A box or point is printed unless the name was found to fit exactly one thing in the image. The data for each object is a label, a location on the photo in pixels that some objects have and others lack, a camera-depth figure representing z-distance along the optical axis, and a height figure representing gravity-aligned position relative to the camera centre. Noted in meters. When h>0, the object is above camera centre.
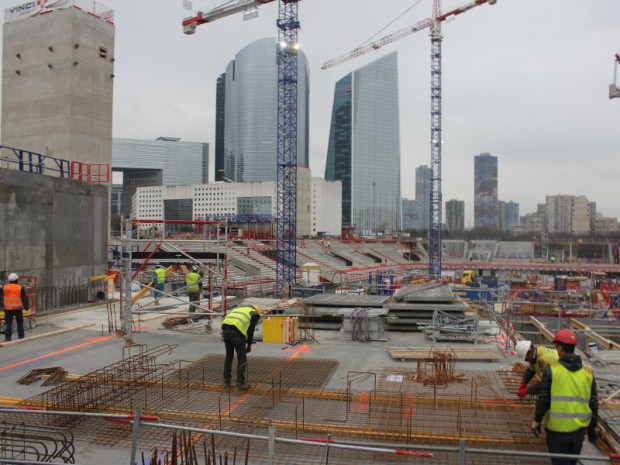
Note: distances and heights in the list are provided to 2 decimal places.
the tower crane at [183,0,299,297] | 39.91 +9.83
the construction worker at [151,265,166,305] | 17.11 -1.55
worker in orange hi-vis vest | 11.82 -1.73
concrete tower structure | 39.25 +12.02
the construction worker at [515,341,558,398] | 6.09 -1.59
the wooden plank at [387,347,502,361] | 10.44 -2.65
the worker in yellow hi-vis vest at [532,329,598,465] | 4.75 -1.65
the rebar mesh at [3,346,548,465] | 6.08 -2.64
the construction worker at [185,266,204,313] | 15.80 -1.89
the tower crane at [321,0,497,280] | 57.12 +12.47
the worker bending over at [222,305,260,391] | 8.22 -1.79
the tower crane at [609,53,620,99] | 43.28 +13.06
